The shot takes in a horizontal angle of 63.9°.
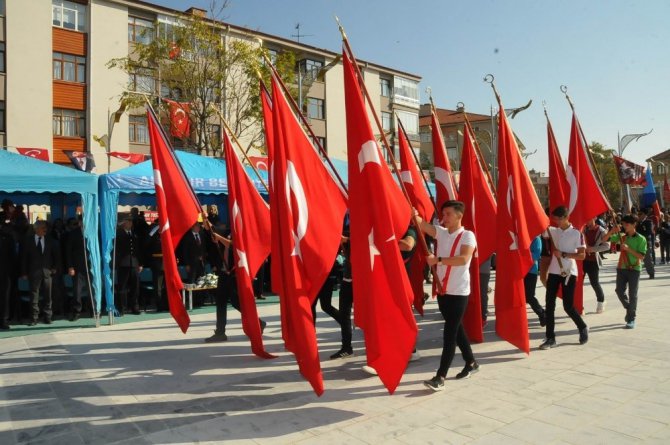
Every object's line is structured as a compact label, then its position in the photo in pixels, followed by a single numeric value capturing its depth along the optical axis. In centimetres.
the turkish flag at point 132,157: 1542
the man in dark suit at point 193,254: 1171
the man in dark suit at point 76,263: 995
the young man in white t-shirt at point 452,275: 524
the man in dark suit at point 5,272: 928
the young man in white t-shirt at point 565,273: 702
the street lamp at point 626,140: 2253
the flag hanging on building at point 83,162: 1158
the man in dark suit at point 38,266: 952
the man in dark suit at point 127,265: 1067
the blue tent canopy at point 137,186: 976
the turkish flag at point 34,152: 1641
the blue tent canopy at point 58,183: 869
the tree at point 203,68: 2017
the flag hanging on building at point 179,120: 1944
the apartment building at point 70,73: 2669
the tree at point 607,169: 6020
